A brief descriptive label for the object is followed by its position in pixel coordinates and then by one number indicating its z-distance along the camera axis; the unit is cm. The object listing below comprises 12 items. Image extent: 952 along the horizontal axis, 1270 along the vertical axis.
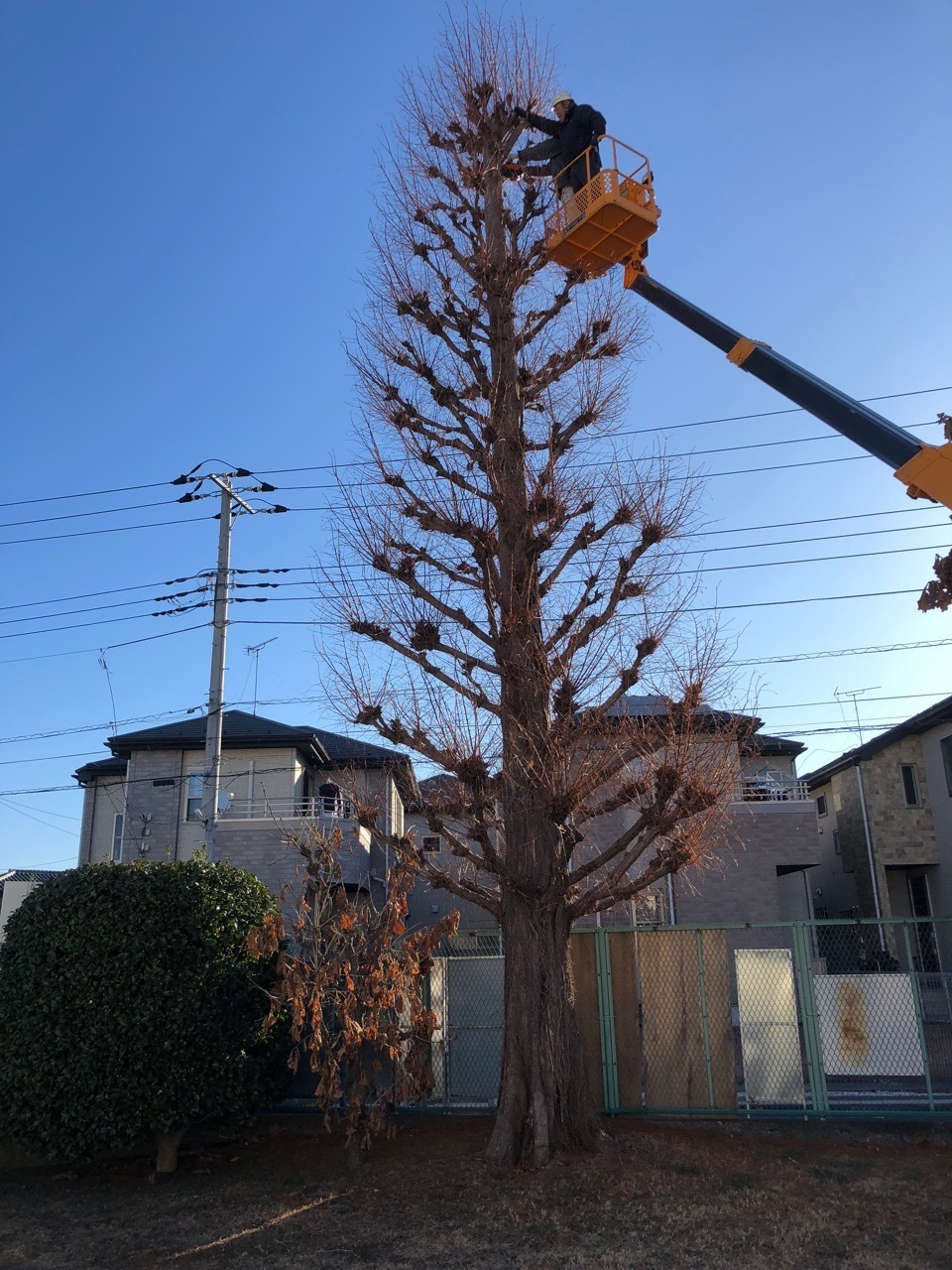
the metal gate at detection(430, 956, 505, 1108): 1069
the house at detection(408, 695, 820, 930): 1986
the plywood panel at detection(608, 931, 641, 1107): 1018
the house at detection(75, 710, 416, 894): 2048
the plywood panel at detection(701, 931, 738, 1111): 1000
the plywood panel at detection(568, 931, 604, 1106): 1023
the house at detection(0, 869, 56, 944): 2355
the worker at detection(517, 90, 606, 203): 1046
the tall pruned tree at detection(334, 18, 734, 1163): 866
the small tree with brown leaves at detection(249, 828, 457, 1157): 876
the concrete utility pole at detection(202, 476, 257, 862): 1497
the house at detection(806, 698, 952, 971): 2333
